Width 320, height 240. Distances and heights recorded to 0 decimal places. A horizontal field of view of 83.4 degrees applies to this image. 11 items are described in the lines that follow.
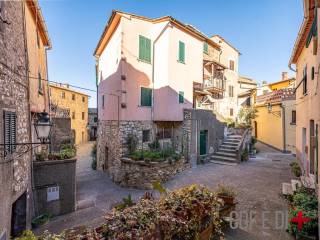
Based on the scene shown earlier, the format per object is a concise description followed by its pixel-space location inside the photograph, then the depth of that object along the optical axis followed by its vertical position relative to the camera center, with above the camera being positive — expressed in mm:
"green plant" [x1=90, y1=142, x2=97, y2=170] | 17959 -3674
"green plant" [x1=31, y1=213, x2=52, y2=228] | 7319 -4136
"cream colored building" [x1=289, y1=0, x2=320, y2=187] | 6715 +1445
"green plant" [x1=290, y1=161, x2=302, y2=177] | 10078 -2763
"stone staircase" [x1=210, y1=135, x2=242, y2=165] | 13777 -2483
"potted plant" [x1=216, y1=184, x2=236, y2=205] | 5492 -2280
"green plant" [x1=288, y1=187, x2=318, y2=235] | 4762 -2552
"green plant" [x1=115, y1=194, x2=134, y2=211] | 4448 -2144
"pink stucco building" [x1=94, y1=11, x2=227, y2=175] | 12242 +3203
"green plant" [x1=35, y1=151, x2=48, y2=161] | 8180 -1603
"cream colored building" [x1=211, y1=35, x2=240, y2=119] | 23406 +5966
